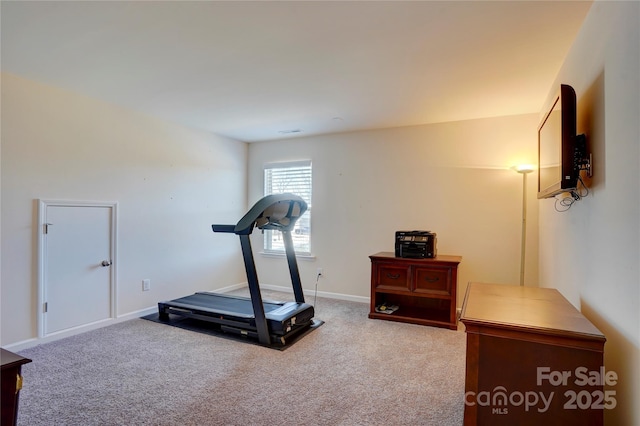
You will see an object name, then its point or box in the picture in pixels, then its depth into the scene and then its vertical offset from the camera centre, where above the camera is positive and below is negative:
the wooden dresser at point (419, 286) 3.51 -0.82
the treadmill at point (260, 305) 3.04 -1.04
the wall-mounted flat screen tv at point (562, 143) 1.72 +0.41
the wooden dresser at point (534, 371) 1.33 -0.67
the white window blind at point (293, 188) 4.98 +0.37
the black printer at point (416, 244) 3.66 -0.35
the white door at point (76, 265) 3.02 -0.57
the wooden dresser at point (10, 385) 1.08 -0.61
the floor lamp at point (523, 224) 3.62 -0.10
